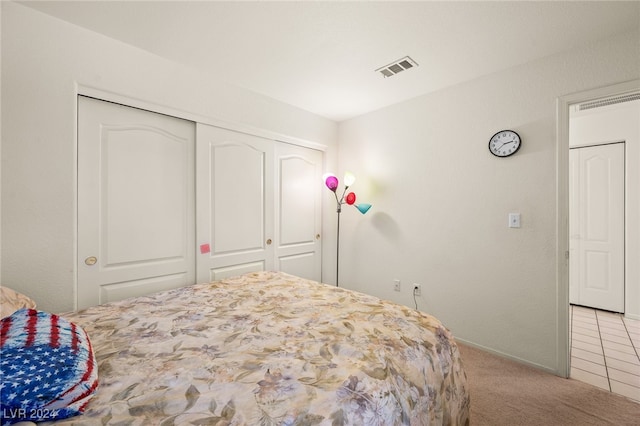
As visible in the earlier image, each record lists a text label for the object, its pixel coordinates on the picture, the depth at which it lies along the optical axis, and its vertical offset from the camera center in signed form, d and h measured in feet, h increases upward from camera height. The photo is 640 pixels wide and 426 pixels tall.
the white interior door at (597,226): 10.12 -0.55
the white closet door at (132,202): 5.91 +0.26
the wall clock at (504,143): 7.13 +1.92
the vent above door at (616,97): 5.93 +3.19
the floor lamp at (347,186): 9.93 +1.05
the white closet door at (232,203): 7.69 +0.30
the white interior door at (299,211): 9.81 +0.07
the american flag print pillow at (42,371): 2.16 -1.45
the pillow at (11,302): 3.81 -1.38
